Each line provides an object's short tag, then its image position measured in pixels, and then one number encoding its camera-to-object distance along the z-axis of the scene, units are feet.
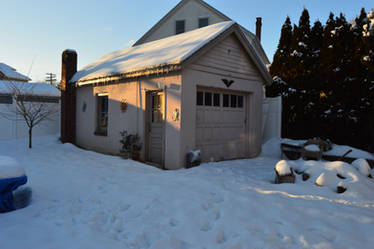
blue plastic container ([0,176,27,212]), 11.36
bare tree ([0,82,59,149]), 39.27
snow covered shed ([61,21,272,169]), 22.50
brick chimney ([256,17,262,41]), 64.59
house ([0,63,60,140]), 39.73
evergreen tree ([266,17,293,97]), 34.86
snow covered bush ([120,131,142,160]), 25.44
